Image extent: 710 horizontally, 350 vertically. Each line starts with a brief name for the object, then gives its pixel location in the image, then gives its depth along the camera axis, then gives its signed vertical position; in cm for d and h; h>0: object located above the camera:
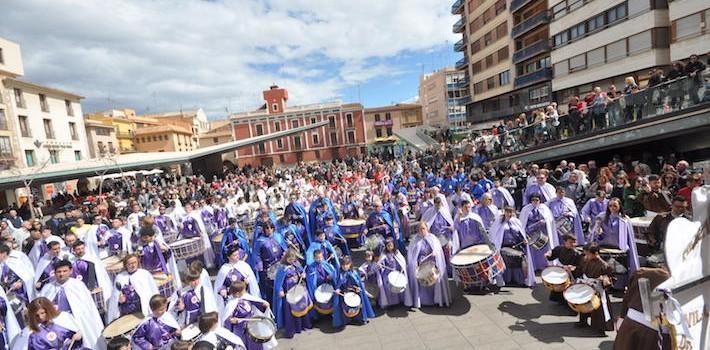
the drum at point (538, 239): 745 -220
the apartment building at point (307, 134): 5941 +323
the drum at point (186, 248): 867 -187
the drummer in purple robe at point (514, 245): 725 -219
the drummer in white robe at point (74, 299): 541 -172
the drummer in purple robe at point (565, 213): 788 -184
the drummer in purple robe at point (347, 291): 652 -248
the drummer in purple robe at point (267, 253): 735 -183
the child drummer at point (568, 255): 565 -202
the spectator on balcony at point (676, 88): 1003 +73
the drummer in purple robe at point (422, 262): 689 -234
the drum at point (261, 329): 489 -223
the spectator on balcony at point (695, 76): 956 +94
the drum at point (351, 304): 632 -260
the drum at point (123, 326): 473 -199
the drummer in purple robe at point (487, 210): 858 -174
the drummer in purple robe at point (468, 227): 745 -182
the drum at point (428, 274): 643 -230
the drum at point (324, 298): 642 -248
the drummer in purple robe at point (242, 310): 524 -210
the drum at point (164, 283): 627 -192
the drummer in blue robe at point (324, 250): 681 -178
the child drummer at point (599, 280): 523 -220
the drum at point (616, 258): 574 -218
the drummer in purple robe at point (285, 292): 640 -232
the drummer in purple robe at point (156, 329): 459 -196
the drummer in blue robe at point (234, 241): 798 -167
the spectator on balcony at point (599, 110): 1216 +44
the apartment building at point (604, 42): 2139 +523
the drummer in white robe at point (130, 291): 561 -178
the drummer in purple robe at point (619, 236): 648 -203
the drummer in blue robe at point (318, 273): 659 -210
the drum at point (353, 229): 952 -201
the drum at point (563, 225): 782 -206
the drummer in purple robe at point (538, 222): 756 -188
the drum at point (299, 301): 621 -241
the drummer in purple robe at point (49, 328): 443 -175
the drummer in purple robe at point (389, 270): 696 -230
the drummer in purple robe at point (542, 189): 909 -146
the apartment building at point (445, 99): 6694 +784
